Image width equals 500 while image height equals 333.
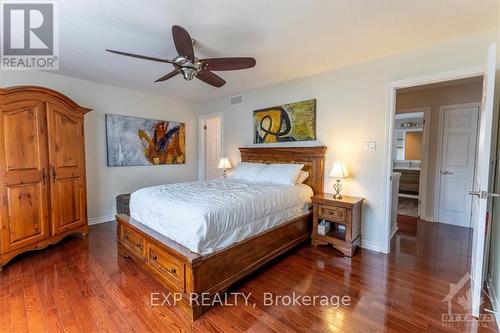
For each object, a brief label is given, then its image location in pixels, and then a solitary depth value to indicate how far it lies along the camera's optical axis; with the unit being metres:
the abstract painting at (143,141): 4.07
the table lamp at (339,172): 2.97
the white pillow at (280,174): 3.27
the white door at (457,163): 3.79
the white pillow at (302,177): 3.39
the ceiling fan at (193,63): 1.90
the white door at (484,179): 1.66
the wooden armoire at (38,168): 2.48
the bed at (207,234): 1.84
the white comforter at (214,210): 1.89
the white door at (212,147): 5.46
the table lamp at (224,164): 4.53
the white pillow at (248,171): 3.67
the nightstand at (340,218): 2.79
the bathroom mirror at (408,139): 6.63
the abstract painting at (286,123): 3.53
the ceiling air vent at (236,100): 4.47
